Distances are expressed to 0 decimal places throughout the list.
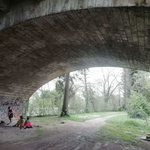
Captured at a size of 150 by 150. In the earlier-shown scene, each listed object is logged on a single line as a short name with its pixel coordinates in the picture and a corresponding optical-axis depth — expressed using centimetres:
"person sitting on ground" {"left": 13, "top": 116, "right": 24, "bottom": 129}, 948
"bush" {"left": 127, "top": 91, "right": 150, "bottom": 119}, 1231
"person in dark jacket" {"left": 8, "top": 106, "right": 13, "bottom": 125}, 1097
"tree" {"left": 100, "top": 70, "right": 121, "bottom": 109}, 3691
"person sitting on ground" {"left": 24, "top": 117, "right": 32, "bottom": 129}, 938
